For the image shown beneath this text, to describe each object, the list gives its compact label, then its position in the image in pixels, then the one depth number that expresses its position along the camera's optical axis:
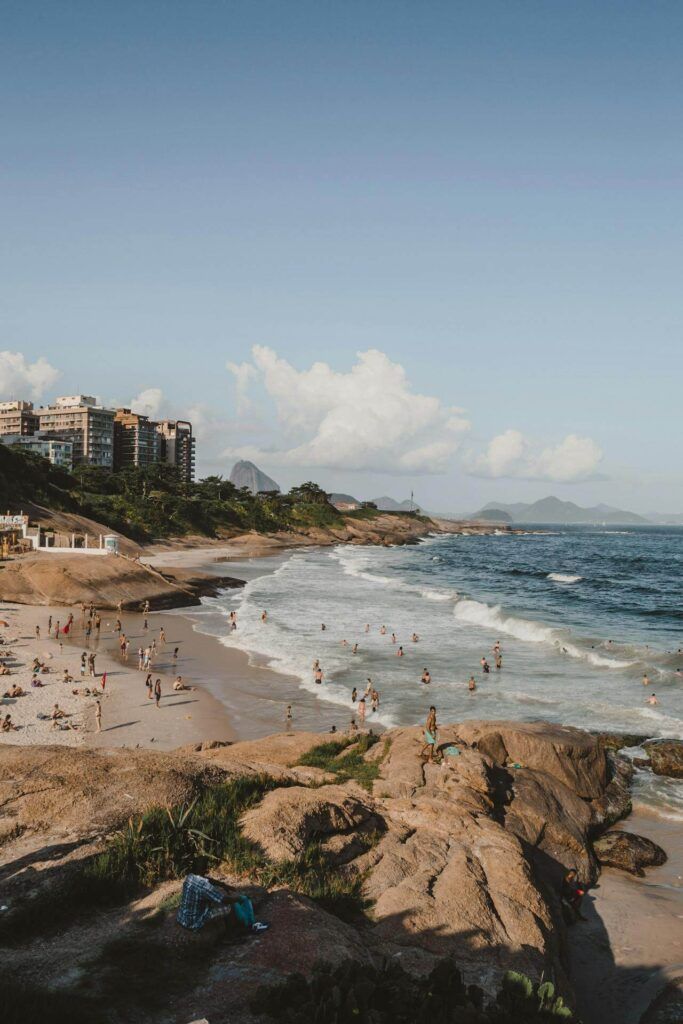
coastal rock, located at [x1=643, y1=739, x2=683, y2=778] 22.39
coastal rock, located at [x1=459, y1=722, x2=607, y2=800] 19.62
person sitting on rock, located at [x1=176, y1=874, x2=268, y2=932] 8.75
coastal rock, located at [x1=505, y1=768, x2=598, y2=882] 16.16
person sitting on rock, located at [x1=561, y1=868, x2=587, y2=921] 14.62
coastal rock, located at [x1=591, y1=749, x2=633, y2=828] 18.83
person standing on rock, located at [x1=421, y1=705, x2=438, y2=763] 17.75
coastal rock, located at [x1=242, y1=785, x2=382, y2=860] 11.43
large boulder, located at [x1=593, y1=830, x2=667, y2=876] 16.88
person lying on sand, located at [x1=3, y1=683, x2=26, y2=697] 28.27
